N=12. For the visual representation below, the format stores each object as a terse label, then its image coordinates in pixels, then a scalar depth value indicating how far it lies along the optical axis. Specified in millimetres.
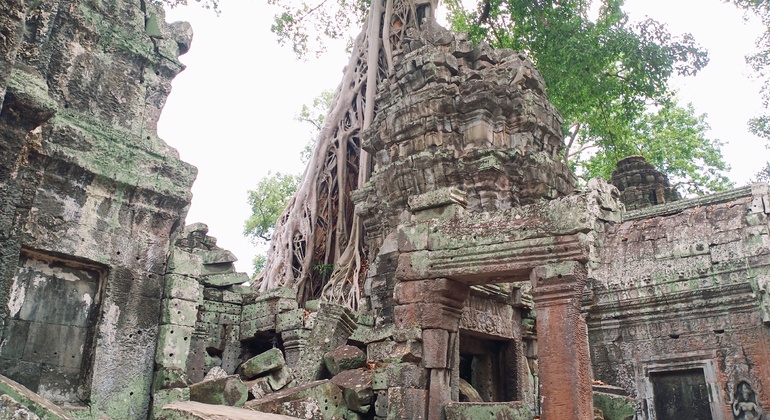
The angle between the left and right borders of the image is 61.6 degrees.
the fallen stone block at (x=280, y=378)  6352
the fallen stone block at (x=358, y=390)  5469
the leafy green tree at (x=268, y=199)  24094
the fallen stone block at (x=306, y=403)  5336
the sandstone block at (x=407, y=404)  5176
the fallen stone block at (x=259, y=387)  6084
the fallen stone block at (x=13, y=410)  2771
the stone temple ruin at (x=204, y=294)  4441
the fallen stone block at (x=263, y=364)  6441
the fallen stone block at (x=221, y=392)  5383
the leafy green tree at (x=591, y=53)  12477
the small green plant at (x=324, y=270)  12311
